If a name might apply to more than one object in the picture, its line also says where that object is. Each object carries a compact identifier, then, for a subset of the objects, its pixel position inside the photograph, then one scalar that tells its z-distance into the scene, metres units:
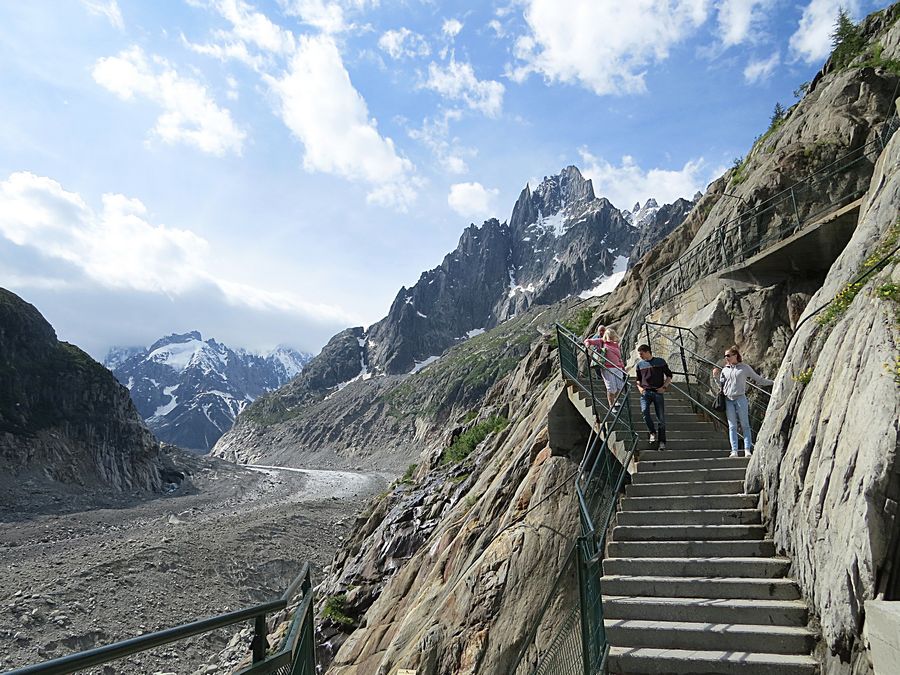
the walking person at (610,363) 11.25
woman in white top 8.81
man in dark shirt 9.29
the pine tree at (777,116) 21.71
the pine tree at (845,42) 19.53
